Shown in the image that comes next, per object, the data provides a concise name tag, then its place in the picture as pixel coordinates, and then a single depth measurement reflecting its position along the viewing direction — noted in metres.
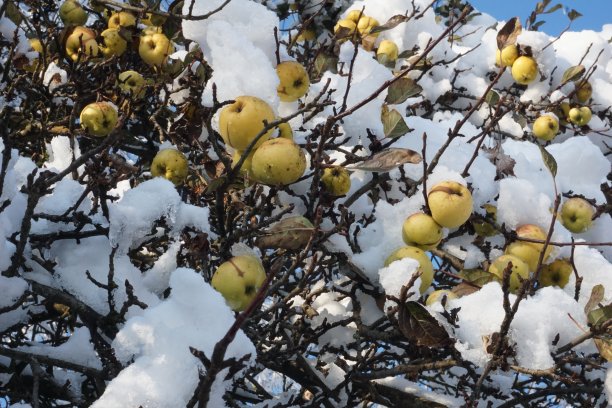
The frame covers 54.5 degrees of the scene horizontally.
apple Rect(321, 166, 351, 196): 1.99
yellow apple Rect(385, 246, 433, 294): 1.84
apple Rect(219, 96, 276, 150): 1.85
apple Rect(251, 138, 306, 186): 1.77
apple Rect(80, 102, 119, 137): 2.66
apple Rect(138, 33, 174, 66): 3.01
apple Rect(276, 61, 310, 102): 2.12
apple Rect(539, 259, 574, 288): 2.10
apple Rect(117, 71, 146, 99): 2.93
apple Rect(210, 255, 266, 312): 1.70
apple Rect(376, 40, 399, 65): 3.57
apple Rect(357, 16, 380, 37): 3.82
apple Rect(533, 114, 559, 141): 4.04
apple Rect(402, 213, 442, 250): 1.89
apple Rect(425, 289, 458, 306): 1.88
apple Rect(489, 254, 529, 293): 1.97
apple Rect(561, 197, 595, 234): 2.40
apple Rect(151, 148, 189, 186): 2.32
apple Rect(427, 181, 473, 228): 1.88
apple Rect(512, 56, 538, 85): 4.19
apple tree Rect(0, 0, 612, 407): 1.52
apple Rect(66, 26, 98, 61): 3.21
